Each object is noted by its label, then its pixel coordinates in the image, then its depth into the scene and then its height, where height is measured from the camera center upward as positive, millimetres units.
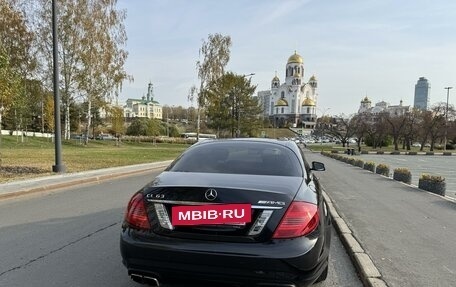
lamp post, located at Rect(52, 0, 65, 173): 13484 +398
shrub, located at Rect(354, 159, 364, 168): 23656 -2261
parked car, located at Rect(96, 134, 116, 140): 83812 -3622
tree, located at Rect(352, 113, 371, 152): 83488 +696
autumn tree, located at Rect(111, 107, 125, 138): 44581 +42
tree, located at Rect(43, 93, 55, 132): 45756 +1054
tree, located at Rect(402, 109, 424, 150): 79688 +358
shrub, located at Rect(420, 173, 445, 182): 11672 -1473
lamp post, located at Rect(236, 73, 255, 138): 50531 +906
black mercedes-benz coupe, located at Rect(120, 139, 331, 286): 3047 -882
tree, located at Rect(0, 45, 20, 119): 11859 +1030
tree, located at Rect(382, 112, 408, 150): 79500 +701
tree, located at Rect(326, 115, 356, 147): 85500 -1039
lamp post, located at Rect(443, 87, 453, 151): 77281 +1841
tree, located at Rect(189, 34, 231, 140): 49375 +7468
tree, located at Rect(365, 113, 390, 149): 83125 -1103
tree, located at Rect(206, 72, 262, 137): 50438 +2280
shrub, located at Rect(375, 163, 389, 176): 17953 -1958
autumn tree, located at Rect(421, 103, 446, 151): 77688 +1223
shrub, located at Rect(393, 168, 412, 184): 14547 -1772
